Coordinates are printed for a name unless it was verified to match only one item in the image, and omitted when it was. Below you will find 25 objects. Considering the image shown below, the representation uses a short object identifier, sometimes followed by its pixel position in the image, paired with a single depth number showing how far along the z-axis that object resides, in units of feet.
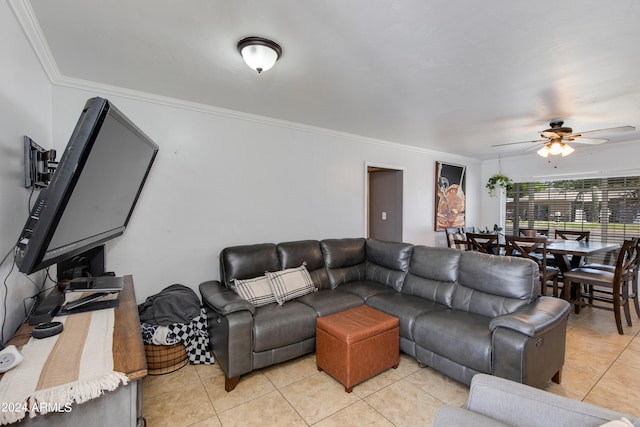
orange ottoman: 7.20
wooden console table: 3.20
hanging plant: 19.30
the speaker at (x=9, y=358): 3.31
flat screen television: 3.81
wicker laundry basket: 7.90
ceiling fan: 11.28
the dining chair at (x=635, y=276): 11.47
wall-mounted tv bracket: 5.56
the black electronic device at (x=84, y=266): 7.31
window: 15.70
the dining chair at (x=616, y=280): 10.43
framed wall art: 18.42
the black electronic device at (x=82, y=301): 5.21
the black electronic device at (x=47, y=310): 4.69
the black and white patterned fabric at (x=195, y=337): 8.12
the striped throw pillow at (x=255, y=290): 8.75
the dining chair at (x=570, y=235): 14.80
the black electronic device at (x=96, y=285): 5.84
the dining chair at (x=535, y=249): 11.41
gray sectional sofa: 6.57
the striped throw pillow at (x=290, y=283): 9.22
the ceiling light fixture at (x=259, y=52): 6.03
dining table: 11.26
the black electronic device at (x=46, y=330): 4.18
